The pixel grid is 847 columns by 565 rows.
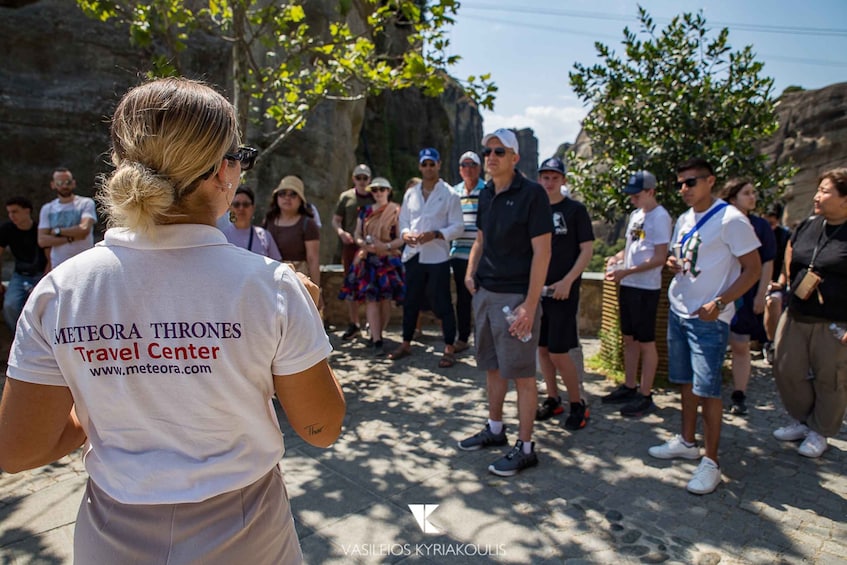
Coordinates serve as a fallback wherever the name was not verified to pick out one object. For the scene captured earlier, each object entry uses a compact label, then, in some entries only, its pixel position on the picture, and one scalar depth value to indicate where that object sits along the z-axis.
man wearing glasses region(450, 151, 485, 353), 5.95
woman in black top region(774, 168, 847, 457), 3.70
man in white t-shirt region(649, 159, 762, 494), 3.27
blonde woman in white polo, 1.13
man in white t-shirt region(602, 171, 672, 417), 4.55
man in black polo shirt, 3.40
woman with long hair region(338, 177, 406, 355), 6.43
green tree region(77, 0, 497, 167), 5.18
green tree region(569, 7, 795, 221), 5.27
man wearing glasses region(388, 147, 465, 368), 5.89
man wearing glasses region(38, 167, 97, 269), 5.57
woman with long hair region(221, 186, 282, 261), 4.39
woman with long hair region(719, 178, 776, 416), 4.59
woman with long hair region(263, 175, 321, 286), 4.93
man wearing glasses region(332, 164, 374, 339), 6.98
